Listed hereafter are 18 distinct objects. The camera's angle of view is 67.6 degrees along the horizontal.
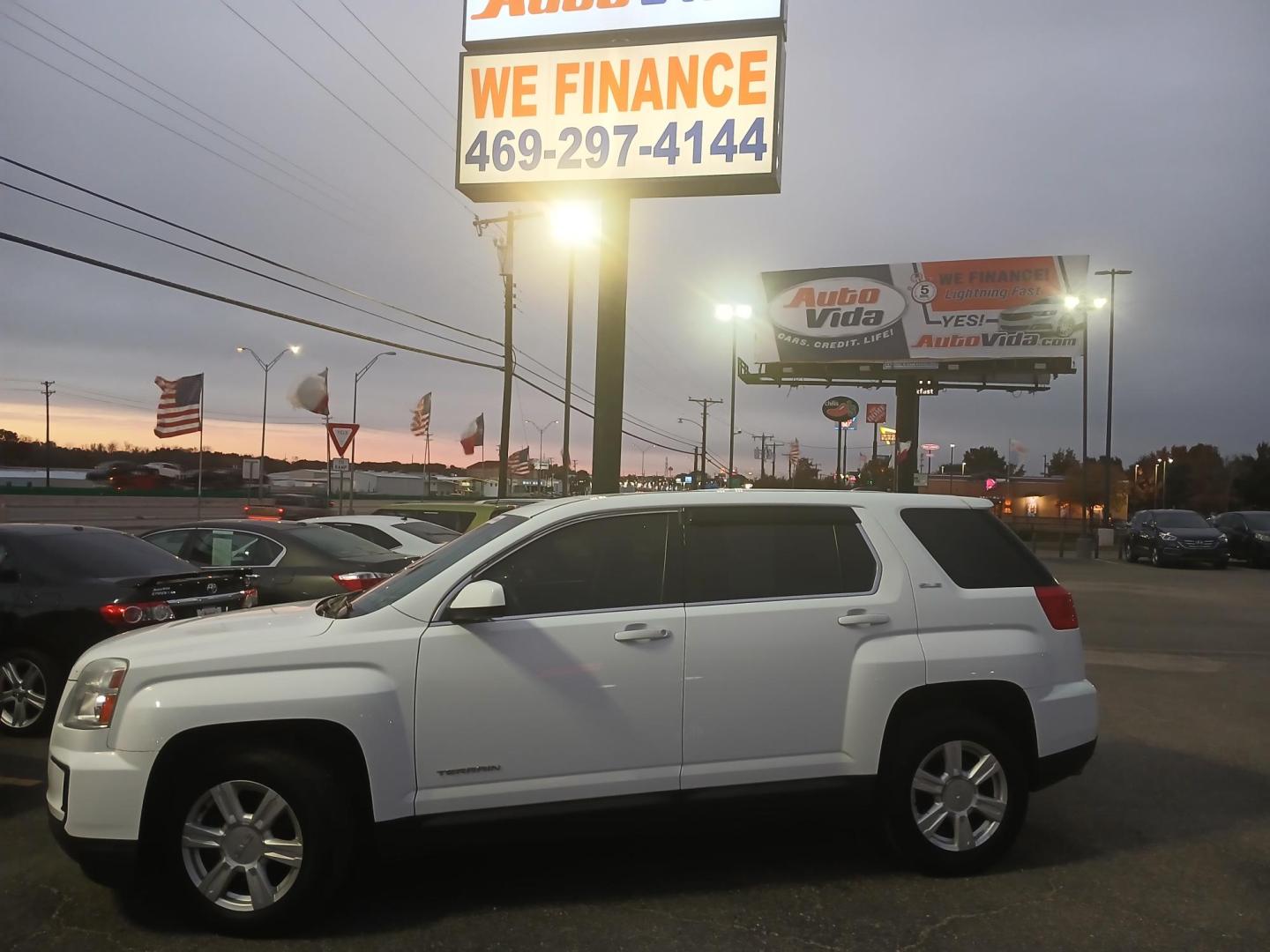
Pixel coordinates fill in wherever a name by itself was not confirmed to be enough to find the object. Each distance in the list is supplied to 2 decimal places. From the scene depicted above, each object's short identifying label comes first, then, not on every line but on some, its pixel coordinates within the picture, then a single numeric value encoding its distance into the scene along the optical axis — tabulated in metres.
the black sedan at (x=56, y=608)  6.79
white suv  3.86
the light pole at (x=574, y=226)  23.92
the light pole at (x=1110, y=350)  35.76
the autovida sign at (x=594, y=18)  15.53
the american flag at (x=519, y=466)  47.01
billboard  38.47
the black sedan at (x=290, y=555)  9.27
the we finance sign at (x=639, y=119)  15.54
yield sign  22.83
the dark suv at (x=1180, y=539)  27.06
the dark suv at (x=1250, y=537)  28.28
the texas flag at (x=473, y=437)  45.47
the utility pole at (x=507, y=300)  30.33
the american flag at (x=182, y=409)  28.95
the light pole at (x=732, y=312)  33.53
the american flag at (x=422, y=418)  39.12
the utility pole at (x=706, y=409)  82.69
